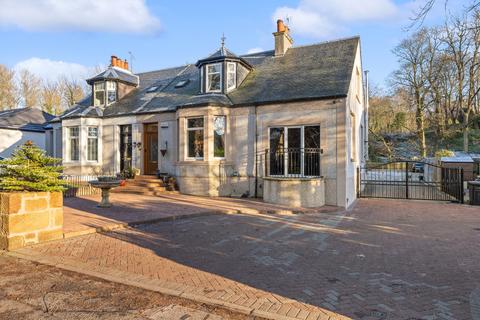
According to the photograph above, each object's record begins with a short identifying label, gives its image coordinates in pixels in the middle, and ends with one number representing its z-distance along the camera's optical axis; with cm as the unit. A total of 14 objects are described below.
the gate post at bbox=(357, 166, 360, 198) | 1597
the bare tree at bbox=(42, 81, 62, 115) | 4206
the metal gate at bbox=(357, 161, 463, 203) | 1478
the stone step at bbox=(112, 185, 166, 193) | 1524
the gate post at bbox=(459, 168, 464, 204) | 1343
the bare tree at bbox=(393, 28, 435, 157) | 3327
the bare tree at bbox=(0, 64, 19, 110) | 3984
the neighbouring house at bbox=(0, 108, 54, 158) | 2520
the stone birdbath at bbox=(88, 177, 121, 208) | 1062
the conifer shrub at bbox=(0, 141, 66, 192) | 662
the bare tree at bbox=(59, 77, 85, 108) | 4309
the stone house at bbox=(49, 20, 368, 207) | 1302
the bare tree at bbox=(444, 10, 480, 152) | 3062
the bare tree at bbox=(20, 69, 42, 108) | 4269
